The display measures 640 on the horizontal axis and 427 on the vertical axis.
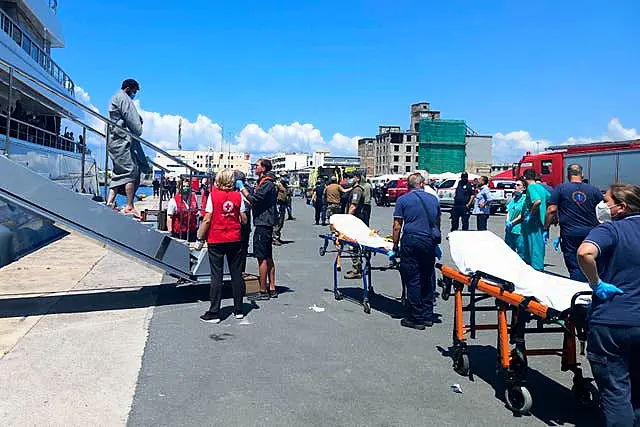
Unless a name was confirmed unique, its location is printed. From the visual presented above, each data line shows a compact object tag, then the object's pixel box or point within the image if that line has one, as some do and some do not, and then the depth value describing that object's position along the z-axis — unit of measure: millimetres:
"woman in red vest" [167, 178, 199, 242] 9352
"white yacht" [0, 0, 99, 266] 8086
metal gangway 6938
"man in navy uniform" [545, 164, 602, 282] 7402
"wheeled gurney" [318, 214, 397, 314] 7761
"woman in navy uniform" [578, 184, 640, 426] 3566
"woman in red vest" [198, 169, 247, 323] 7242
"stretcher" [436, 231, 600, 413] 4203
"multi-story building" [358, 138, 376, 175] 136500
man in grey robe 8555
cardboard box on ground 8727
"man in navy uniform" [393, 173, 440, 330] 6883
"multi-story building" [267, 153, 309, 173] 141662
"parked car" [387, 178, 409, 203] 35162
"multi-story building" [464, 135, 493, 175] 80375
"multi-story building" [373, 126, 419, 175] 123812
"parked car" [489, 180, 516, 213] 28205
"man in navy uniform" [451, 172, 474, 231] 16625
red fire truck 23281
